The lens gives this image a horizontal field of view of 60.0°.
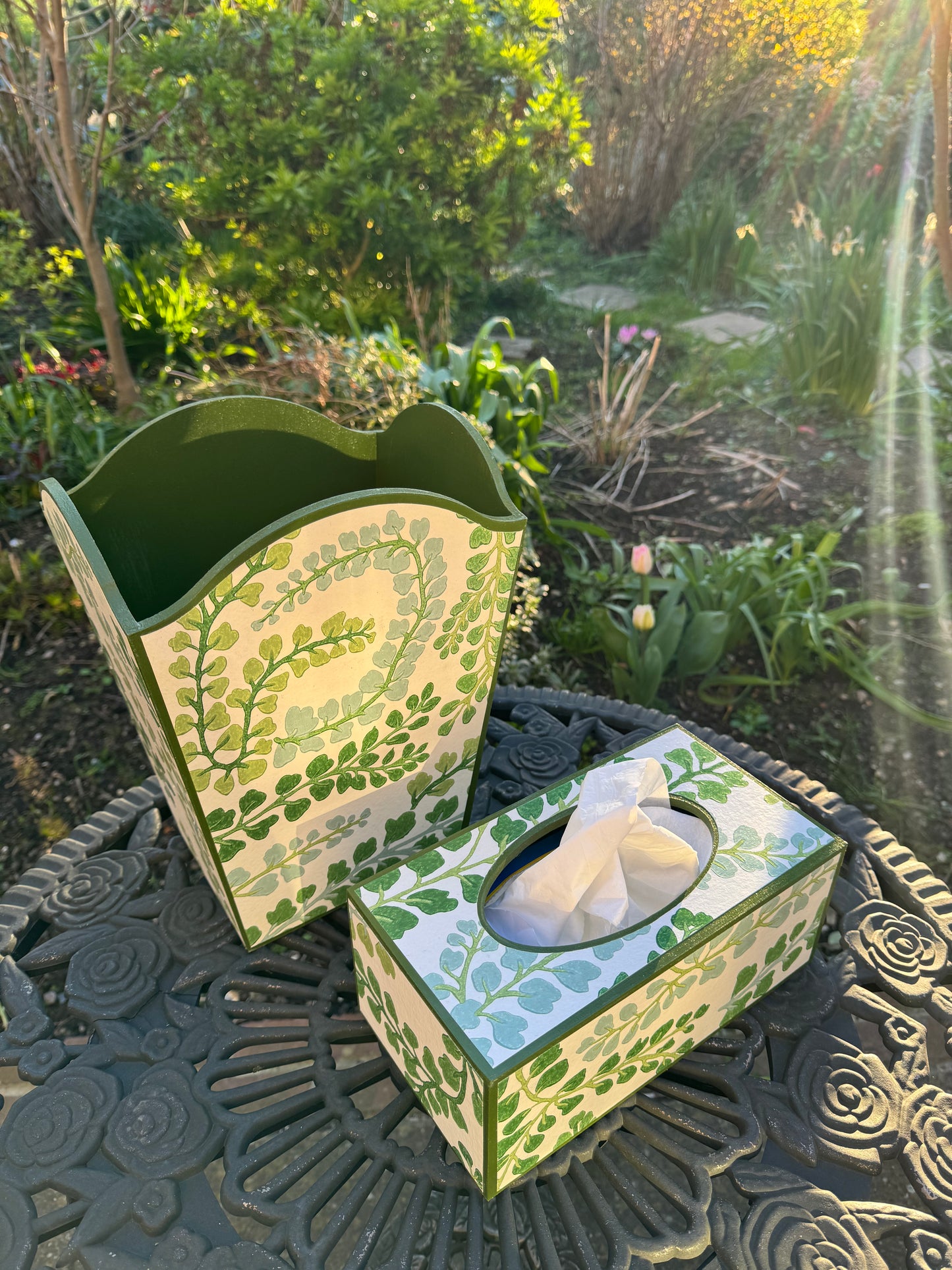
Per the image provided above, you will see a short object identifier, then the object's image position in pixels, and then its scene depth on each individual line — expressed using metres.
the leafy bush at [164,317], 3.03
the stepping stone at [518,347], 3.64
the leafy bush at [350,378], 2.07
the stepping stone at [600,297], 4.27
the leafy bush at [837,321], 2.69
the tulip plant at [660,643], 1.74
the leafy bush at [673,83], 5.01
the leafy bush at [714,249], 4.19
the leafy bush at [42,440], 2.42
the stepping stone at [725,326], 3.75
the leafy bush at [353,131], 2.88
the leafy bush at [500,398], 2.15
